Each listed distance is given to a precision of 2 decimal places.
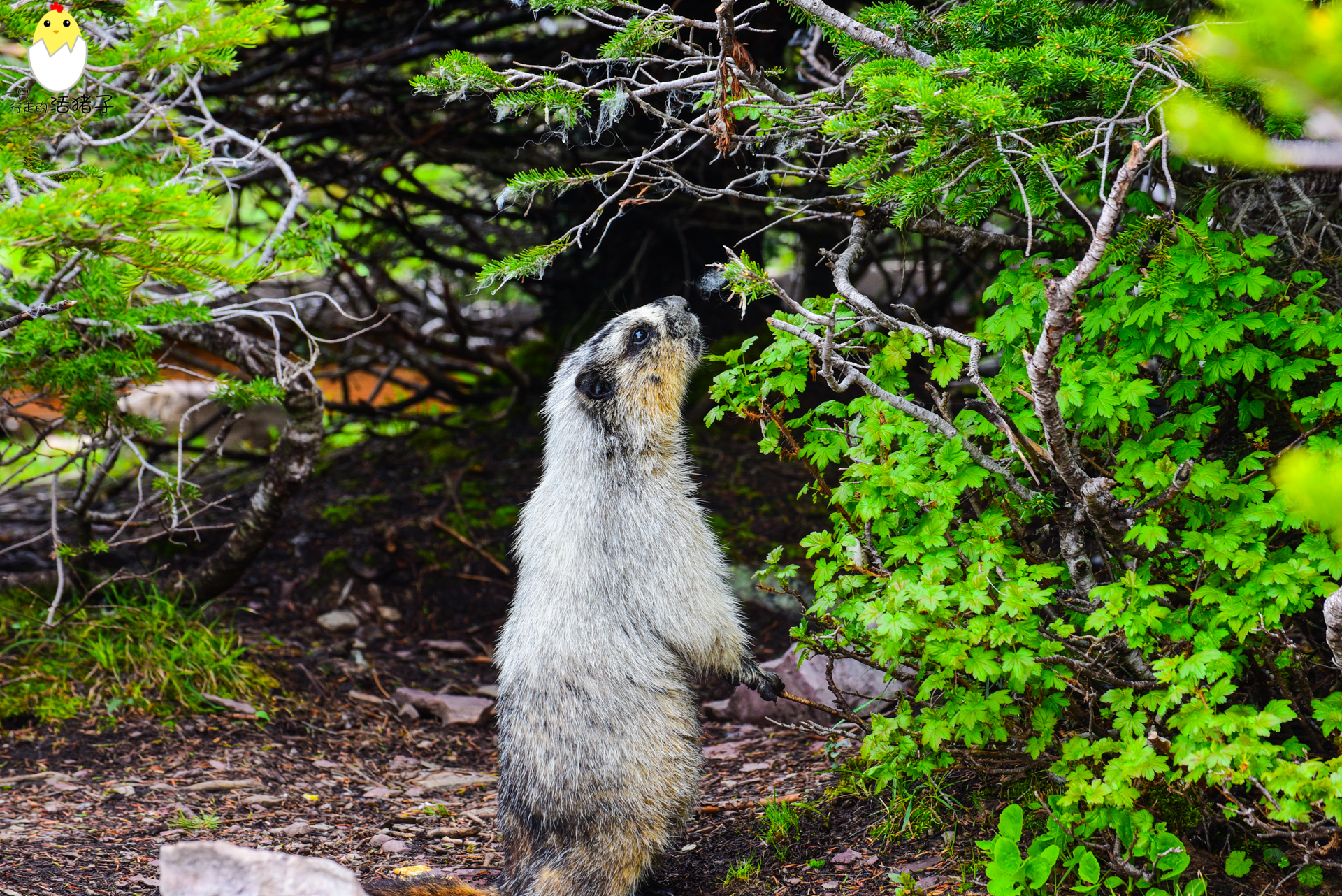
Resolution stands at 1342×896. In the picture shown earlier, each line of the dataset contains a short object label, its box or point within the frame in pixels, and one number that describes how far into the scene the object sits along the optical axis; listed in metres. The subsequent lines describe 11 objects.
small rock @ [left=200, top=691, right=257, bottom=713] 10.52
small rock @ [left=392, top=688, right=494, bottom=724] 11.41
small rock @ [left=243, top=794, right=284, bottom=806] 9.02
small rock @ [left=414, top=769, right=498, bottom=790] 10.04
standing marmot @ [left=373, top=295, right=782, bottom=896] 7.04
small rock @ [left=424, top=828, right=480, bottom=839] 8.80
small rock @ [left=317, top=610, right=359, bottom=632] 12.99
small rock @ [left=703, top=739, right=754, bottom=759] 10.33
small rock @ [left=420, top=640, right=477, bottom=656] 13.02
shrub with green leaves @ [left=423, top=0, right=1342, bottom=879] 5.45
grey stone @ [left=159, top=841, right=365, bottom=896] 5.42
